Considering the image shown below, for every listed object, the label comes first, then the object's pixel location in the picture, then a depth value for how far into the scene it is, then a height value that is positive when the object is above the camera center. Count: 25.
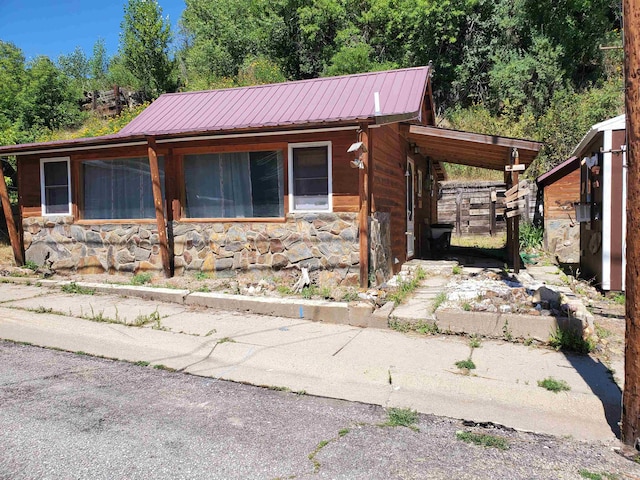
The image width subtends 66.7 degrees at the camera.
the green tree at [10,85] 21.08 +6.43
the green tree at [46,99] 21.86 +6.15
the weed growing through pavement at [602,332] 6.23 -1.49
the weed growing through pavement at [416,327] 6.48 -1.41
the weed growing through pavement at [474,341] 5.94 -1.50
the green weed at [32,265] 10.80 -0.77
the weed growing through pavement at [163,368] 5.30 -1.54
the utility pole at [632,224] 3.49 -0.04
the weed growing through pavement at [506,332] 6.13 -1.41
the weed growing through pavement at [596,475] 3.14 -1.67
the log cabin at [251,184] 8.56 +0.86
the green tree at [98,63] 40.88 +14.76
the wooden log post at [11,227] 10.66 +0.09
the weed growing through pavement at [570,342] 5.68 -1.44
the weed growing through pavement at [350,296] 7.66 -1.15
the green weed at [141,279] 9.38 -0.99
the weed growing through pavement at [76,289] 9.21 -1.13
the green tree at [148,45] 22.98 +8.94
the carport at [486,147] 8.75 +1.49
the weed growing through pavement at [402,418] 3.93 -1.62
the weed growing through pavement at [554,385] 4.61 -1.59
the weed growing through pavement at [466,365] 5.17 -1.54
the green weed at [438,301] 6.85 -1.15
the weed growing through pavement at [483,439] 3.58 -1.64
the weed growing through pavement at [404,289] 7.68 -1.13
